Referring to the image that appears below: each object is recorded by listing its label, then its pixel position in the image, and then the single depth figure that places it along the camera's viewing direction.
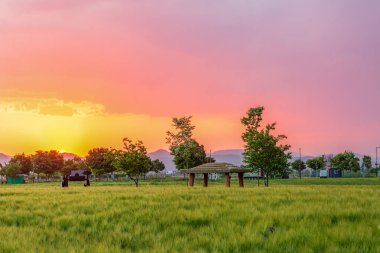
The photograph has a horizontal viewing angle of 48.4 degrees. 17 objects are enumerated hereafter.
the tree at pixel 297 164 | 179.81
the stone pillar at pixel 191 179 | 43.44
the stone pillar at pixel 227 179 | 43.26
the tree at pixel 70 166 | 150.00
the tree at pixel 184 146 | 92.56
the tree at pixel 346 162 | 146.12
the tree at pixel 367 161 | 176.70
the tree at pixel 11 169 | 131.88
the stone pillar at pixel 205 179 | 44.92
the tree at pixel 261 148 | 49.94
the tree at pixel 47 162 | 138.38
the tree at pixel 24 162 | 150.50
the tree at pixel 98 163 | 112.42
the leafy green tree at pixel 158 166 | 178.02
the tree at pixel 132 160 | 57.16
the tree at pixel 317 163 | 168.00
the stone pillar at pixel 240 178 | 43.09
